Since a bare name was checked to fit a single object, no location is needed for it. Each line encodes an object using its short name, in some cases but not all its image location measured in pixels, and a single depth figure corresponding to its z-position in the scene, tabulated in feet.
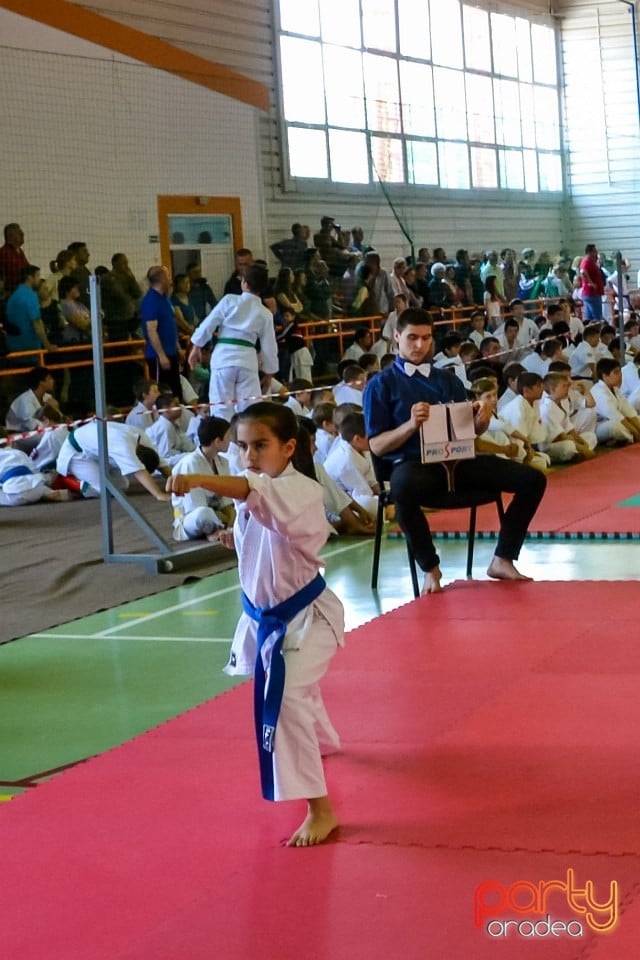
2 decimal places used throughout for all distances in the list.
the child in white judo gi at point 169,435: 37.99
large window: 62.49
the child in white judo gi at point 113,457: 31.45
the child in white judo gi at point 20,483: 37.04
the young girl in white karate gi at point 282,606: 12.18
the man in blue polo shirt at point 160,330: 40.29
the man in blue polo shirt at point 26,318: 39.65
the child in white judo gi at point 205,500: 29.12
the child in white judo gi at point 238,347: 35.37
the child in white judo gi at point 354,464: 31.99
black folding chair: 22.95
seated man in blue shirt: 22.76
